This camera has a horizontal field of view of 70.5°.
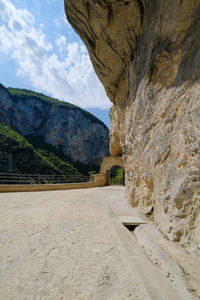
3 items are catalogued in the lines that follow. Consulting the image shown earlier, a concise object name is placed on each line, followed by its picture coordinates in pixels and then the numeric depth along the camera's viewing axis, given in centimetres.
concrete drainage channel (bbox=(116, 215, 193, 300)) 142
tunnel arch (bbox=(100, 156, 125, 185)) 1767
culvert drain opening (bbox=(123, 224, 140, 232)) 340
